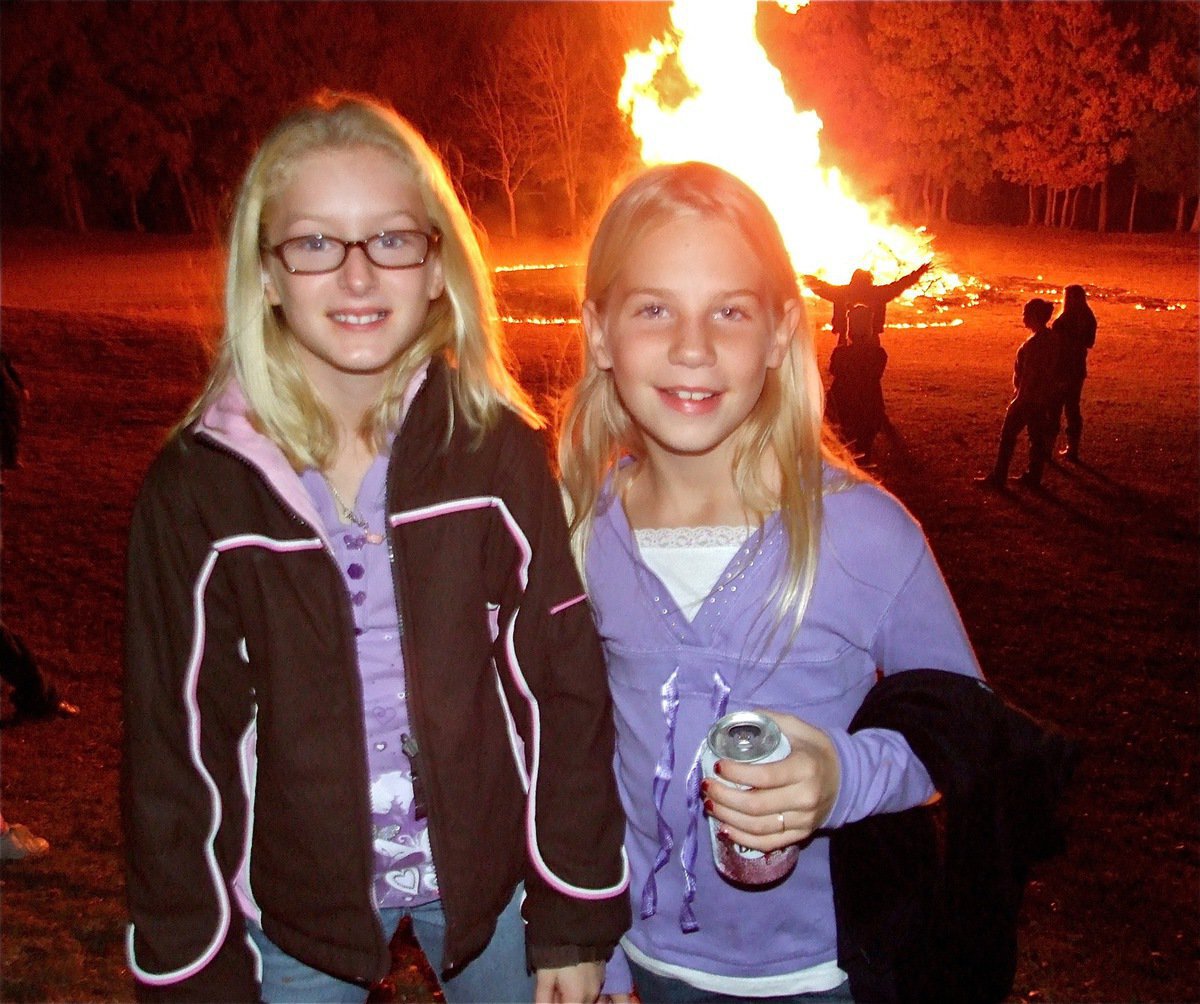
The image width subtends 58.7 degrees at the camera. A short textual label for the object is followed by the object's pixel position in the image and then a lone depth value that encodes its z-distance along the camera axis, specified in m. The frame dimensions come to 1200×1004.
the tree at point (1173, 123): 33.44
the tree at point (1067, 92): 33.81
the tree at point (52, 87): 37.16
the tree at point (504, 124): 36.28
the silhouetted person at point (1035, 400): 9.33
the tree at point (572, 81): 34.38
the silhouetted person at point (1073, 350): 9.94
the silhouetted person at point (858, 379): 9.95
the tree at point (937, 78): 34.97
